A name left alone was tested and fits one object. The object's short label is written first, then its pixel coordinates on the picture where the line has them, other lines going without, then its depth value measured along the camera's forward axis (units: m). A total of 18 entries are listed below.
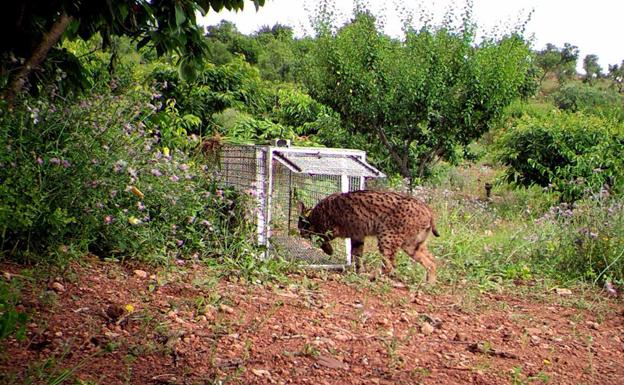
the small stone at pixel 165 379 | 3.64
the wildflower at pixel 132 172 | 5.86
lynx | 7.57
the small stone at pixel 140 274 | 5.86
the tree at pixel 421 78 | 13.12
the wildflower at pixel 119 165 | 5.76
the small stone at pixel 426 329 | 5.37
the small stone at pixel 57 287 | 4.99
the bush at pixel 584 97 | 29.59
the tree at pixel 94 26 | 4.07
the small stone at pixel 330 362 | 4.31
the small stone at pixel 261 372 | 3.98
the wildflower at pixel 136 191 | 5.86
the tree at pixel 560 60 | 36.22
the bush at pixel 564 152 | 12.91
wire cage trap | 7.16
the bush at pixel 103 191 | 5.30
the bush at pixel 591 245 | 7.73
